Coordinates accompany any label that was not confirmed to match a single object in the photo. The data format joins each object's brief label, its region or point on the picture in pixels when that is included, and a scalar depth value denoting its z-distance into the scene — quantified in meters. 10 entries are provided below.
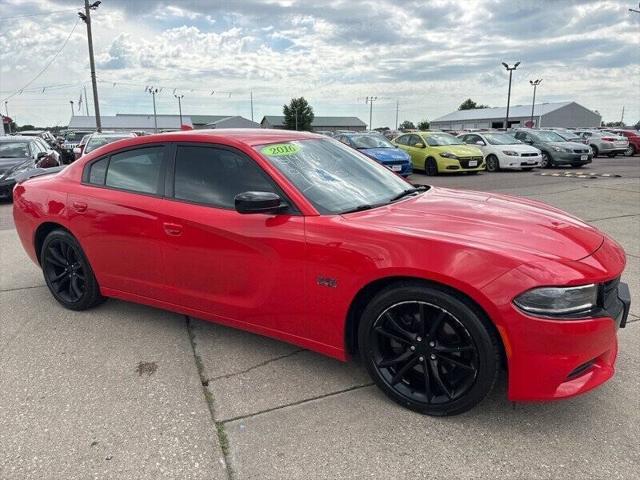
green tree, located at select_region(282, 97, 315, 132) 85.00
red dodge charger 2.38
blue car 14.76
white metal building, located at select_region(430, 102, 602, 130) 82.25
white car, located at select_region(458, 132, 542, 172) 17.05
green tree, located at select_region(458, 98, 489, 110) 115.88
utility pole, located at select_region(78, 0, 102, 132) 26.50
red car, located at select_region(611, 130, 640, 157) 26.55
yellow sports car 15.91
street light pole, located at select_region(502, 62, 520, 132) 38.72
